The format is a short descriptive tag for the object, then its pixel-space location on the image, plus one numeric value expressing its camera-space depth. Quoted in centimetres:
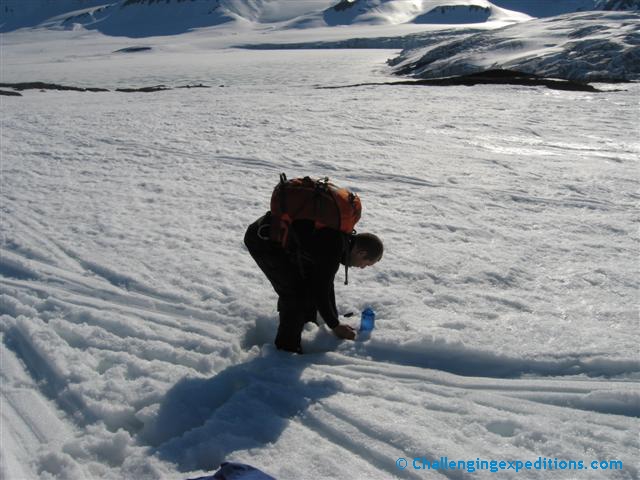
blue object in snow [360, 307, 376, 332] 345
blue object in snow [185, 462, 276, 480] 212
